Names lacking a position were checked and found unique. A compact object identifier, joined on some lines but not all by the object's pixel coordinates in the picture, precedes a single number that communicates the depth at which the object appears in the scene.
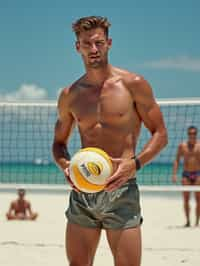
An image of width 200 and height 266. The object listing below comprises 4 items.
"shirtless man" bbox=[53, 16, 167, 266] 4.60
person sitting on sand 16.68
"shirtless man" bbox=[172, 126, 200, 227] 12.98
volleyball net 12.80
